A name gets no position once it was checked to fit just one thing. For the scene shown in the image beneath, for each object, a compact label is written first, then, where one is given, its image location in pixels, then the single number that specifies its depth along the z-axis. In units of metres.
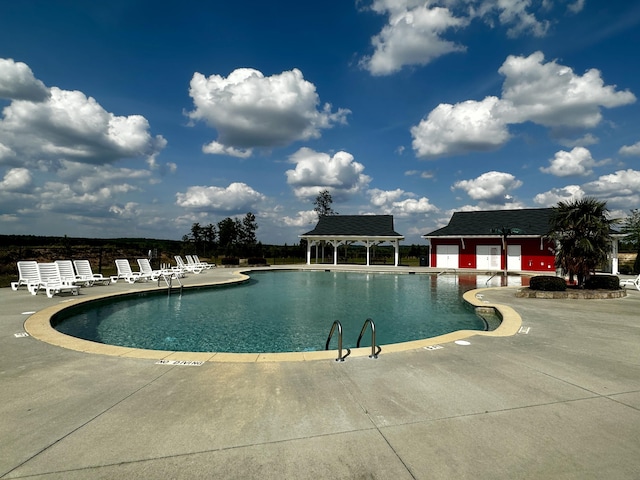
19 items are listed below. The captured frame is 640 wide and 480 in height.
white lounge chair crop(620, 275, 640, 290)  14.16
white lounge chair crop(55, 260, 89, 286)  12.11
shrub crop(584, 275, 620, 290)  12.59
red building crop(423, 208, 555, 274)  25.81
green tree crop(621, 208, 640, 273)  27.09
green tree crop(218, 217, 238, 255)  39.38
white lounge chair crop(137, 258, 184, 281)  15.59
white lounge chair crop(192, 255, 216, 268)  23.17
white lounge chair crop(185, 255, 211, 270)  22.51
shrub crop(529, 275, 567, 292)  11.87
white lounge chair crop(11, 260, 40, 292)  11.62
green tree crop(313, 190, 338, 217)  49.66
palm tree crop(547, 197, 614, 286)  12.40
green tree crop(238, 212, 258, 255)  39.75
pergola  30.83
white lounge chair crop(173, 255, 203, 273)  20.62
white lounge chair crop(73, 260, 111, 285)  13.08
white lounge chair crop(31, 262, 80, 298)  10.68
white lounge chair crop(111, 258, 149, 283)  14.95
